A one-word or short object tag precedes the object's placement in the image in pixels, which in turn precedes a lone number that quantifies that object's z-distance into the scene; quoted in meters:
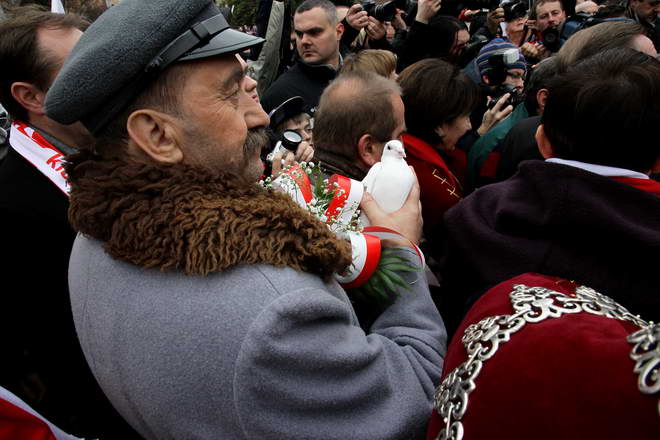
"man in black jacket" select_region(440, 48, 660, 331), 1.21
